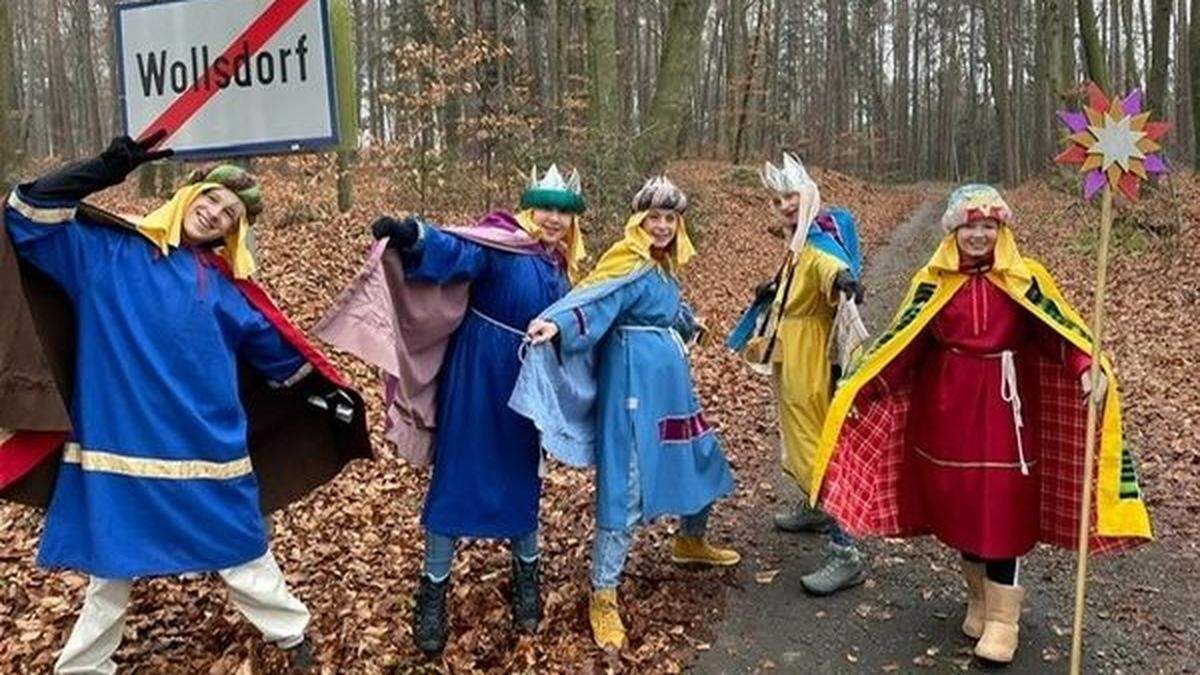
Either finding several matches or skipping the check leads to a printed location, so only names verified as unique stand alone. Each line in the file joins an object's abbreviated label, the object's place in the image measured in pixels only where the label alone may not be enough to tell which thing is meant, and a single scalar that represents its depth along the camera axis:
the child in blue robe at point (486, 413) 4.44
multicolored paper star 4.07
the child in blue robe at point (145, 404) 3.63
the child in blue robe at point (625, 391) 4.45
